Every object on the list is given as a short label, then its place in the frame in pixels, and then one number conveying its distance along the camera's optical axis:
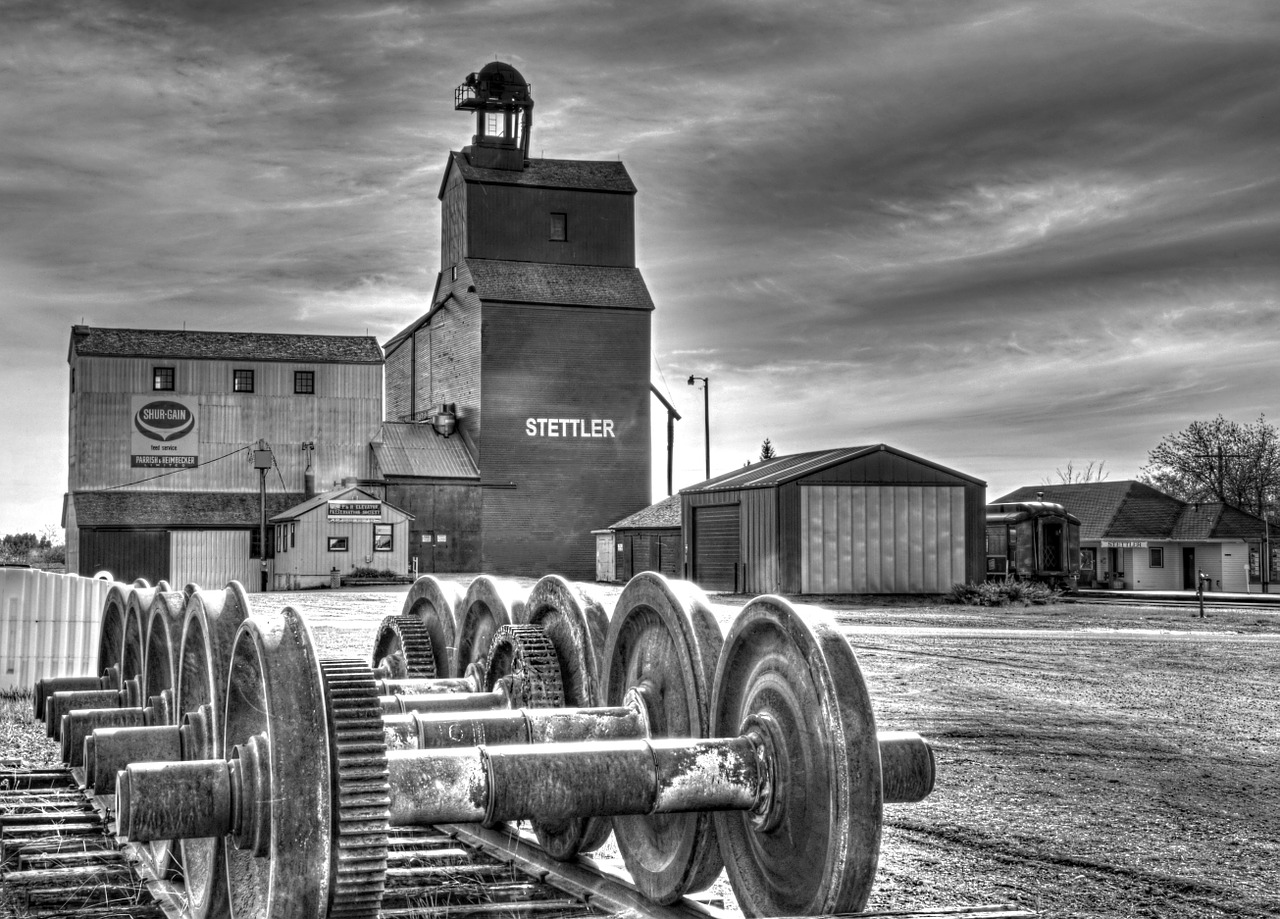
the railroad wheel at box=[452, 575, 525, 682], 6.26
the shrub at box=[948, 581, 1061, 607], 31.28
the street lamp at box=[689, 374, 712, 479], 56.06
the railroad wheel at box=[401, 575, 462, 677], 7.18
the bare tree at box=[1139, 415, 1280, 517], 65.88
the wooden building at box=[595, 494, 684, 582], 40.28
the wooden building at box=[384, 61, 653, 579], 45.03
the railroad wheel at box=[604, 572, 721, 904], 4.41
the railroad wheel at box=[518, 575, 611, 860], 5.19
